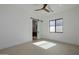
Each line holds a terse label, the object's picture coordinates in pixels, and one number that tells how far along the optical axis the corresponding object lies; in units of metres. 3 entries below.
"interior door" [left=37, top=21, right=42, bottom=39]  5.00
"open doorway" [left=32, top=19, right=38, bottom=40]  5.47
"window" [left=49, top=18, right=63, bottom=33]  4.07
